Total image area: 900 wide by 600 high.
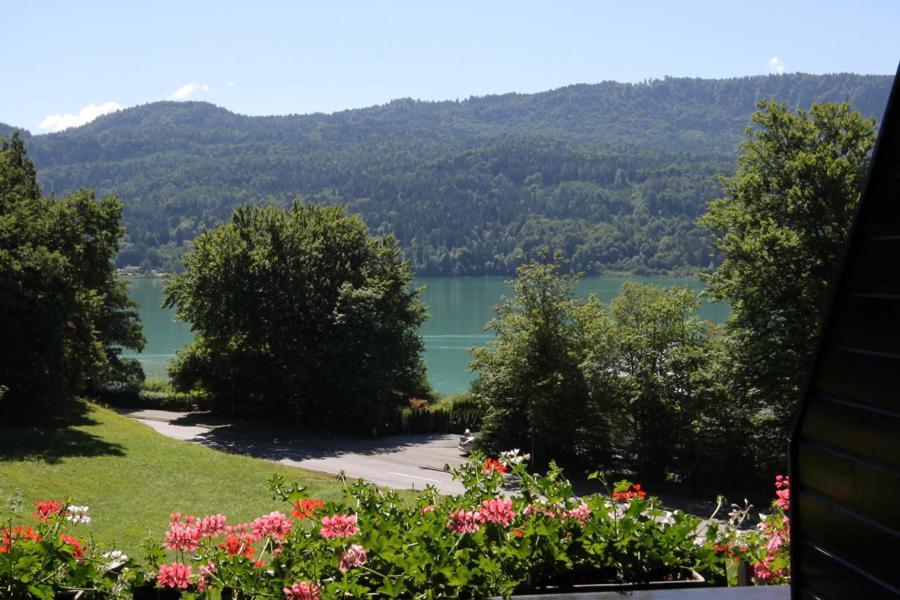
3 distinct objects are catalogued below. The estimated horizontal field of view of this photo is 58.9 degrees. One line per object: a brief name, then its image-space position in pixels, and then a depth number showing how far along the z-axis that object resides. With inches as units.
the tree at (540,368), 916.0
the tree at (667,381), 868.0
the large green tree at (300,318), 1237.1
